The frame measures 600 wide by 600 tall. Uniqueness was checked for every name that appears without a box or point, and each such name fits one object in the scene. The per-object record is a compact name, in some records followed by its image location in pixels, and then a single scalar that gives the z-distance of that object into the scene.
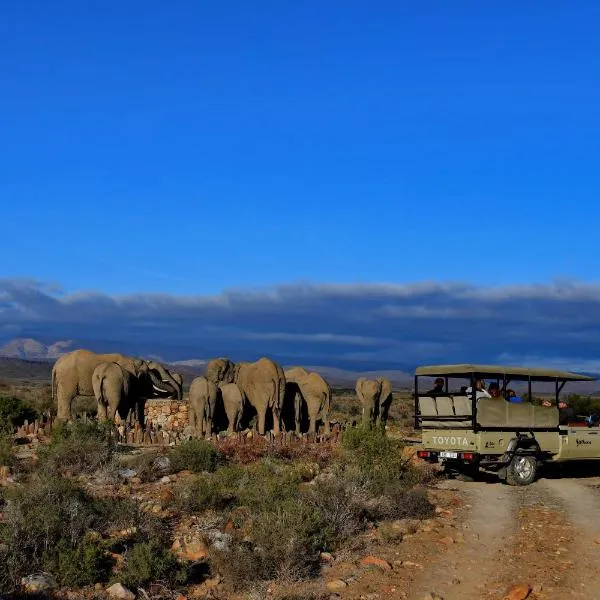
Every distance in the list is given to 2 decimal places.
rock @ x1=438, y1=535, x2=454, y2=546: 12.47
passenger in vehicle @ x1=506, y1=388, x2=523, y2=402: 18.78
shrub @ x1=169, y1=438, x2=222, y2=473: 18.11
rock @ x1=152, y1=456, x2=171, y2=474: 18.00
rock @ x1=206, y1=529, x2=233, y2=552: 11.72
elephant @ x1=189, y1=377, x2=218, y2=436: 25.03
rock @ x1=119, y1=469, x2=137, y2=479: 17.02
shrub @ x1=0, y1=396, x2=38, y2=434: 28.02
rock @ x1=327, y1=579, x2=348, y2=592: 10.33
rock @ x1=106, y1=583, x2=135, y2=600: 9.88
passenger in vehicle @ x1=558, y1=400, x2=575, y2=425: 19.39
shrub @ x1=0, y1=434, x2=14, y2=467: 18.14
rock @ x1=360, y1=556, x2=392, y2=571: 11.15
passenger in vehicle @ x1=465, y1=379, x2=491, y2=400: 18.15
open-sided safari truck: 17.75
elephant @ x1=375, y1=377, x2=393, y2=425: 31.34
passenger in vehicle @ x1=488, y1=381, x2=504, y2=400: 18.94
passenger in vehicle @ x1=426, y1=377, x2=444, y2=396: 19.29
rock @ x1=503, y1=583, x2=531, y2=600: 9.91
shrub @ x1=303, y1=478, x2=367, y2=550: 12.43
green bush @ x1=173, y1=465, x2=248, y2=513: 14.20
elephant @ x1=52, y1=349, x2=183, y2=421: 27.67
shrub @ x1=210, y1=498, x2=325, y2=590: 10.62
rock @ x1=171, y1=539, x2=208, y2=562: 11.55
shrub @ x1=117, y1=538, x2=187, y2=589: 10.28
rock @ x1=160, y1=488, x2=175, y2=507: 14.64
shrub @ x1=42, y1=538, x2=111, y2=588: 10.30
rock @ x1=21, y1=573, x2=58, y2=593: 10.07
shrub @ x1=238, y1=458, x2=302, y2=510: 13.64
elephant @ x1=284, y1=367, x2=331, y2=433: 28.39
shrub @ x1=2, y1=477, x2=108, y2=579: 10.74
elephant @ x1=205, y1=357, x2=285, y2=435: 26.92
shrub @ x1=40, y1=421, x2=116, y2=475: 17.88
